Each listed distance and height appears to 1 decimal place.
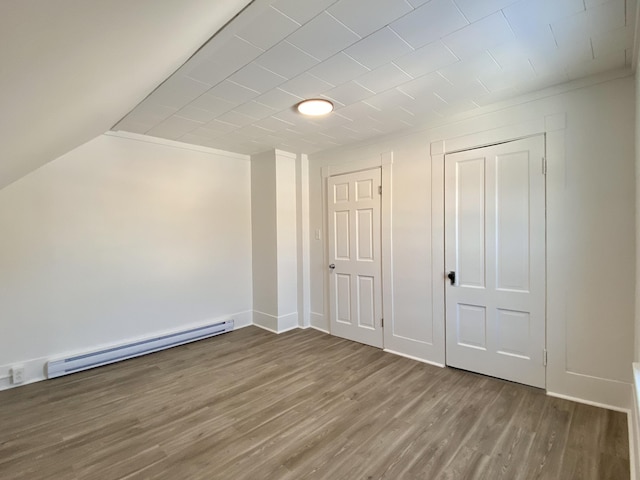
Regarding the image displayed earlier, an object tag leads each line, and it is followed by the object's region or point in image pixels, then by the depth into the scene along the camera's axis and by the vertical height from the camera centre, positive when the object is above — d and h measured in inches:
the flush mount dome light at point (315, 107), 101.0 +43.8
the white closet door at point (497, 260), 100.9 -9.5
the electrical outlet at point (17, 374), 108.3 -47.5
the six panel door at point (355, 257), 143.4 -10.6
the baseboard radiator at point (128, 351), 116.2 -47.5
